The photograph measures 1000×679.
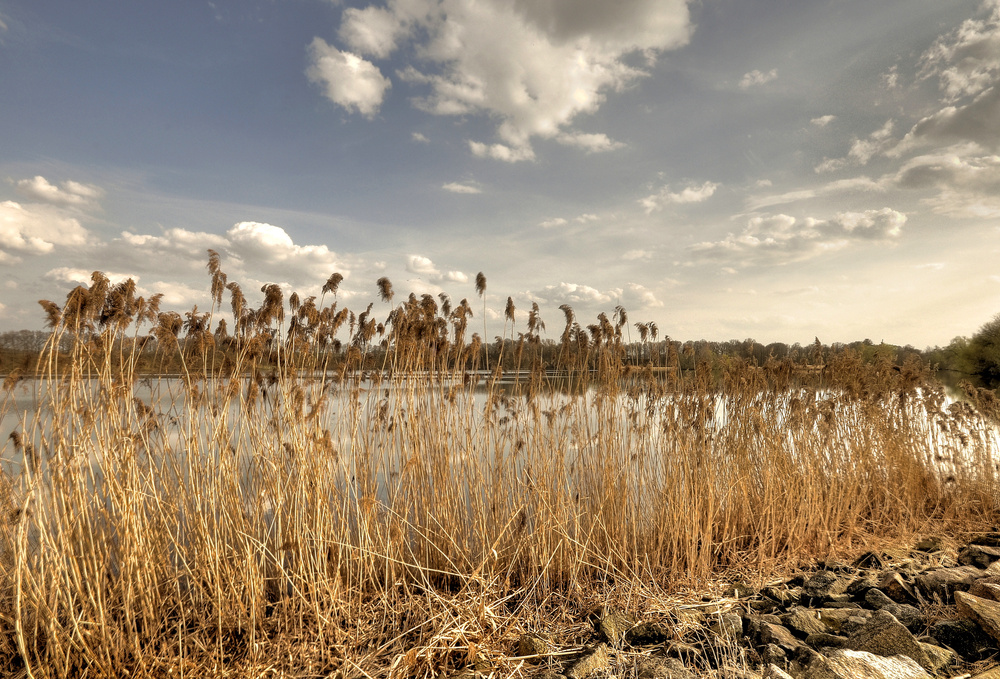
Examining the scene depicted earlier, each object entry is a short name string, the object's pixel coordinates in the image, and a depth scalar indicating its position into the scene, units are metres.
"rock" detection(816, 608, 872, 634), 2.91
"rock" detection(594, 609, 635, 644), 2.75
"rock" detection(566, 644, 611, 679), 2.38
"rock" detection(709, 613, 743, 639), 2.68
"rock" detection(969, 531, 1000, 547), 4.75
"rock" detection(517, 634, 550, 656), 2.64
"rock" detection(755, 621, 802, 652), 2.58
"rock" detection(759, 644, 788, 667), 2.42
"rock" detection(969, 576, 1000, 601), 3.02
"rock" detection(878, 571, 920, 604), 3.30
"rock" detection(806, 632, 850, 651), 2.67
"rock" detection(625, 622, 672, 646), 2.76
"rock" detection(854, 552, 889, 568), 4.09
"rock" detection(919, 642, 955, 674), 2.40
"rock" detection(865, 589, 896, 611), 3.15
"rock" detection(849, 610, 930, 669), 2.44
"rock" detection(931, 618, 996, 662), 2.53
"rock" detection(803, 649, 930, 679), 2.26
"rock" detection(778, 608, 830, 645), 2.79
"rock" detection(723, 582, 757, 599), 3.48
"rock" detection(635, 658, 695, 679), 2.32
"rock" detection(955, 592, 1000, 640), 2.60
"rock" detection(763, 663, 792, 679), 2.22
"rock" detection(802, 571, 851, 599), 3.41
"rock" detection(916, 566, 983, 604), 3.26
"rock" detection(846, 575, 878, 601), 3.37
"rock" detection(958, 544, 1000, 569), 4.12
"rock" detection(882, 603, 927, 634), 2.86
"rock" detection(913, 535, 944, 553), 4.51
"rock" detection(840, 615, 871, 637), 2.74
